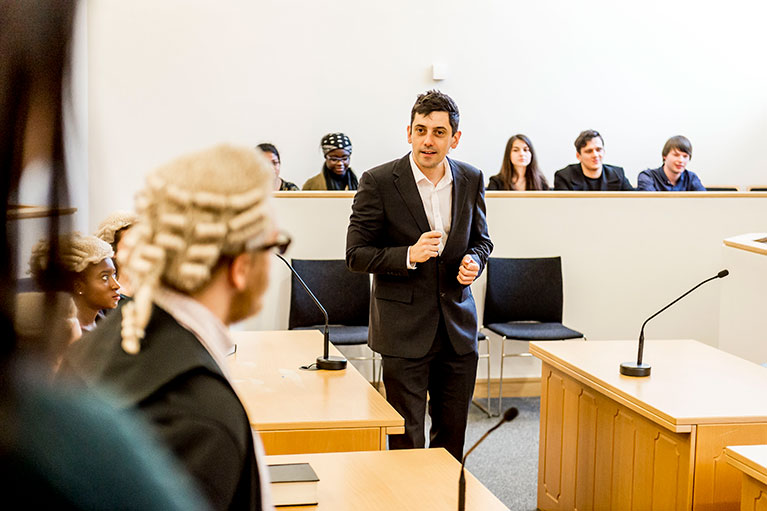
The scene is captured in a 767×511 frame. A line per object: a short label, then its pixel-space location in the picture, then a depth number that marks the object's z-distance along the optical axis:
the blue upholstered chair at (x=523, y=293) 5.63
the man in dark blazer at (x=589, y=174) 6.70
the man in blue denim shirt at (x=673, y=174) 7.15
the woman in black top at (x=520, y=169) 6.77
